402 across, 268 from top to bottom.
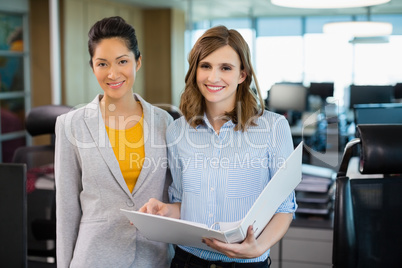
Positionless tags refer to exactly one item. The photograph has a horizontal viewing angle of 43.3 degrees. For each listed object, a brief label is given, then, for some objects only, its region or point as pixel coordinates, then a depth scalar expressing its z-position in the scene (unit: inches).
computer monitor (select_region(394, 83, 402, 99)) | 161.1
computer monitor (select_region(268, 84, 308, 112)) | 258.4
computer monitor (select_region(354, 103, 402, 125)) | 123.8
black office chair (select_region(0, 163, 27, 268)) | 59.1
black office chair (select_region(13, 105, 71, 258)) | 107.8
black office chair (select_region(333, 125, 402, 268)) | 70.9
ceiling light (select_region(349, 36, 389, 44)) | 275.4
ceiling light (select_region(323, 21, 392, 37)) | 232.1
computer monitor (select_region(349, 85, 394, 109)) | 184.2
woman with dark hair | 68.4
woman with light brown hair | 64.7
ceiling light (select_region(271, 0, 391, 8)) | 116.6
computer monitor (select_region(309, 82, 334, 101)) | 248.7
